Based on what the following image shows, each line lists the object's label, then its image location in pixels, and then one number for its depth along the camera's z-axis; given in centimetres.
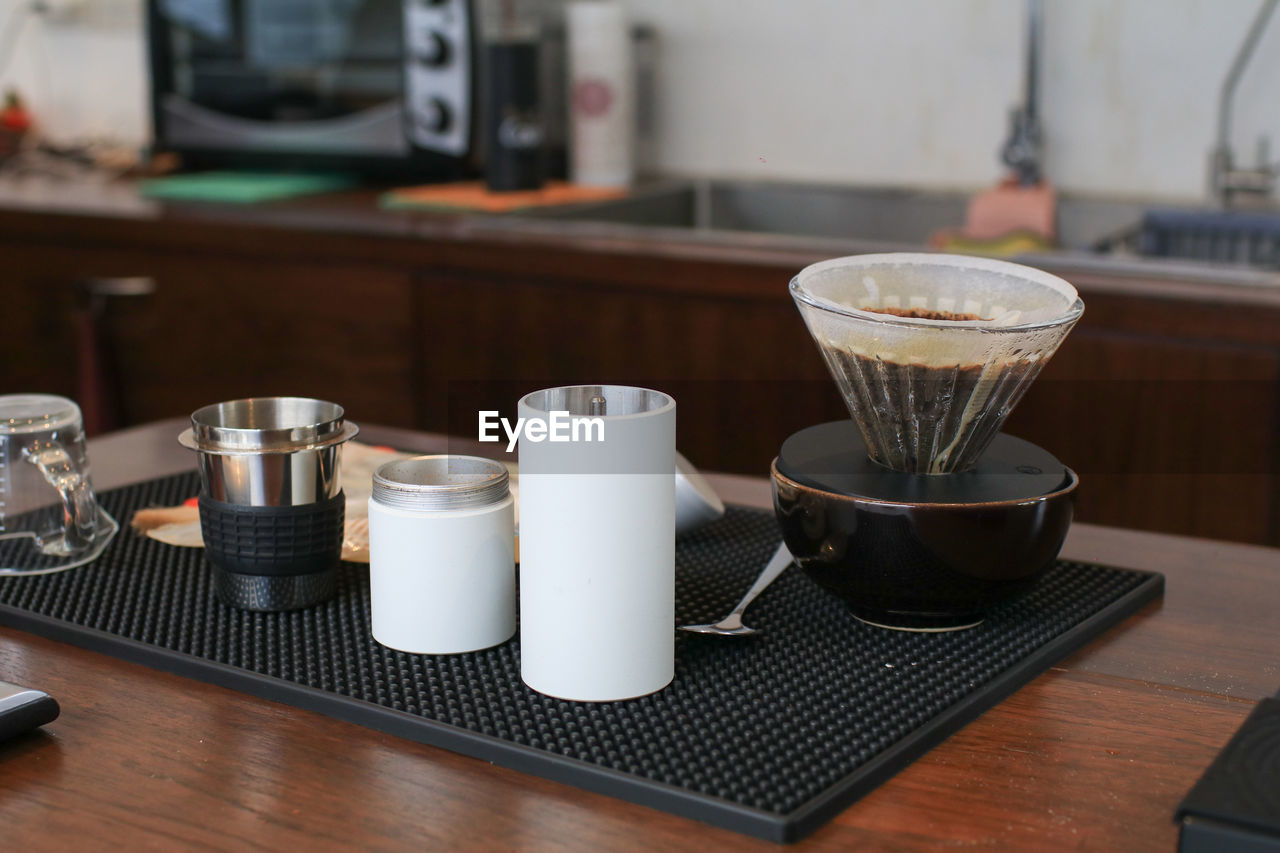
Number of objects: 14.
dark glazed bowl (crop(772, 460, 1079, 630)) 76
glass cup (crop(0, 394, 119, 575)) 91
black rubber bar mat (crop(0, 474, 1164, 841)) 62
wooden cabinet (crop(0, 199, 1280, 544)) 154
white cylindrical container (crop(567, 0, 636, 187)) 230
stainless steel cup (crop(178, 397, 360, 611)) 80
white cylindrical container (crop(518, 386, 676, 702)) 67
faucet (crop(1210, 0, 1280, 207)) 197
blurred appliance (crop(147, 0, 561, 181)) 225
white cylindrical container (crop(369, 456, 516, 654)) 74
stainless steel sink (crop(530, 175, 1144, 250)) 214
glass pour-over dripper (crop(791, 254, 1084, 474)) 73
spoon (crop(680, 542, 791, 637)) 78
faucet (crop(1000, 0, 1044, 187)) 210
